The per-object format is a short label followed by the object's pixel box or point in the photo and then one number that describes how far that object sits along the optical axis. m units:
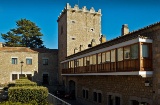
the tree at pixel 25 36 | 61.62
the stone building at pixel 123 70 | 13.82
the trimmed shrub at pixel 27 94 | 14.41
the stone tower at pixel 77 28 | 37.22
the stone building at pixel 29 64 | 40.91
